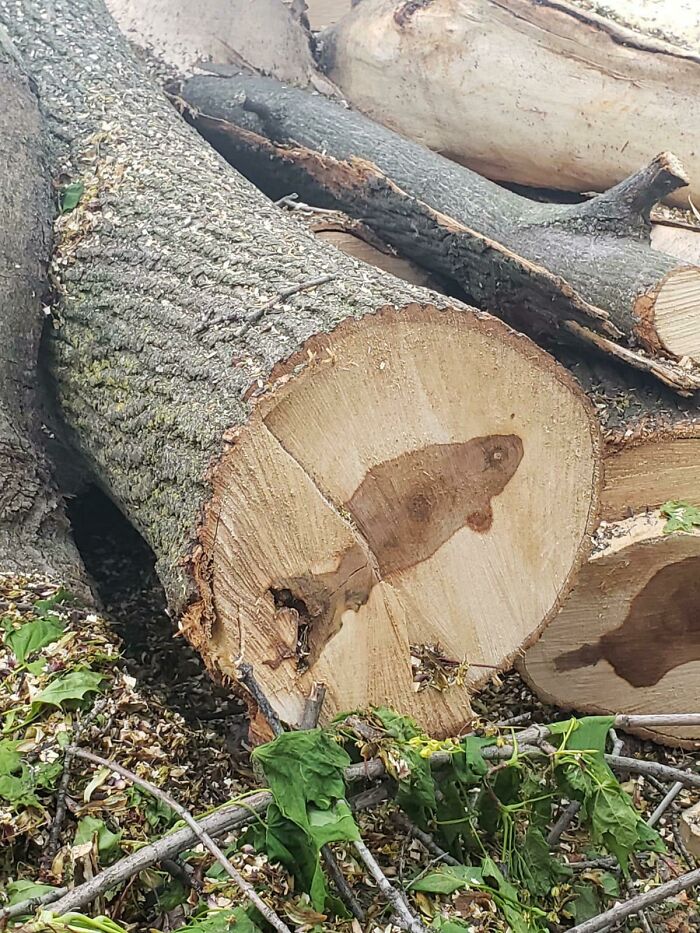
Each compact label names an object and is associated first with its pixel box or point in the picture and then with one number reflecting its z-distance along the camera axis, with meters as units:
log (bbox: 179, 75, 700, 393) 2.33
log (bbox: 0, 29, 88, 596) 1.93
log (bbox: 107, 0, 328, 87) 3.45
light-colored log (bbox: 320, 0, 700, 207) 3.25
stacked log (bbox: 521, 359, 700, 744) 2.00
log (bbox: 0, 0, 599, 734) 1.49
